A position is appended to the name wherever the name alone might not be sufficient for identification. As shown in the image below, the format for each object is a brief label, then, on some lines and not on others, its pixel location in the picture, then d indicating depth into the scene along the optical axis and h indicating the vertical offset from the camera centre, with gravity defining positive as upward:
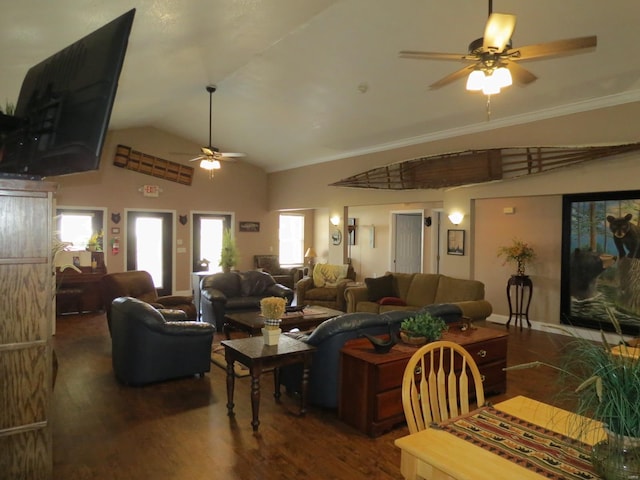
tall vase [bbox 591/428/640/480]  1.19 -0.62
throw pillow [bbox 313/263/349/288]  8.33 -0.77
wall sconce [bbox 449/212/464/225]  6.95 +0.31
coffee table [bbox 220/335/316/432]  3.33 -0.97
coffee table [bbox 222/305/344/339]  5.36 -1.10
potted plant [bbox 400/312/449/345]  3.47 -0.75
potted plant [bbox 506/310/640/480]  1.17 -0.44
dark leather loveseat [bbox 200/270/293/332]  6.51 -0.94
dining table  1.40 -0.75
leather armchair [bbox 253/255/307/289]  10.98 -0.88
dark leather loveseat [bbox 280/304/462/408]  3.56 -0.89
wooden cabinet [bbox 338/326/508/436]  3.21 -1.14
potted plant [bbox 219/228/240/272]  8.73 -0.47
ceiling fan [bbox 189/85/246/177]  6.74 +1.21
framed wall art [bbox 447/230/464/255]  6.98 -0.09
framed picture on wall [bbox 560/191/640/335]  5.44 -0.21
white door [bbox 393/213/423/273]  10.48 -0.15
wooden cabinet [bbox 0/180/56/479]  1.99 -0.45
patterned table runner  1.42 -0.75
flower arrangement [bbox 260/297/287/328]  3.61 -0.63
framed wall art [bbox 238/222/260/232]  10.97 +0.19
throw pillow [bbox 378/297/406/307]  6.62 -1.01
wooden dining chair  1.85 -0.72
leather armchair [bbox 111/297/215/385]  4.21 -1.13
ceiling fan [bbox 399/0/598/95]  2.77 +1.29
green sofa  6.12 -0.86
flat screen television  1.79 +0.55
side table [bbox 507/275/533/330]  6.96 -0.99
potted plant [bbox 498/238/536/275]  6.93 -0.26
